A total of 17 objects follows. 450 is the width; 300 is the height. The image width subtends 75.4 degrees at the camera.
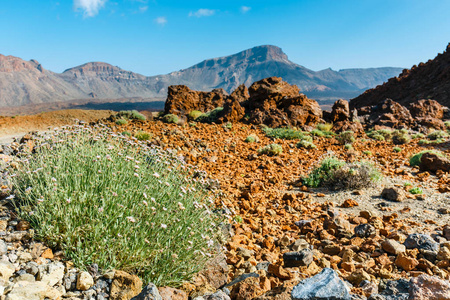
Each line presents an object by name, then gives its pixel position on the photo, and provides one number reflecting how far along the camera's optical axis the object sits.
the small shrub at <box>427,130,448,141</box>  15.86
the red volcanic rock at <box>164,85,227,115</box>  17.30
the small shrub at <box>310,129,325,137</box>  13.90
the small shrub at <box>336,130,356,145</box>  12.99
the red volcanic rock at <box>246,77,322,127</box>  15.45
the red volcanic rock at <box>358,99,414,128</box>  19.09
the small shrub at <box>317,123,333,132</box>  15.44
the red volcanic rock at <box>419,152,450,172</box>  8.26
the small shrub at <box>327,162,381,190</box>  6.71
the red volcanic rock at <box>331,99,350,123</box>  18.16
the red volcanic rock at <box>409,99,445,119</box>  22.06
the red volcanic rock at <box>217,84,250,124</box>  14.55
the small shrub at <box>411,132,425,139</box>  16.19
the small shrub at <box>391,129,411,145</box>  14.35
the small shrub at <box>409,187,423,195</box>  6.28
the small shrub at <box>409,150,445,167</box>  9.25
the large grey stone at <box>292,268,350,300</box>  2.17
